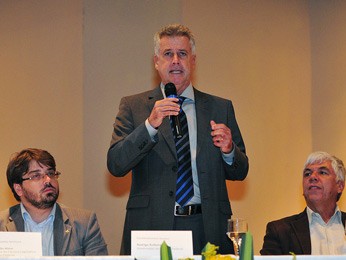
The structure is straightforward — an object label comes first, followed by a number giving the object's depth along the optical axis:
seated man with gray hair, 4.02
